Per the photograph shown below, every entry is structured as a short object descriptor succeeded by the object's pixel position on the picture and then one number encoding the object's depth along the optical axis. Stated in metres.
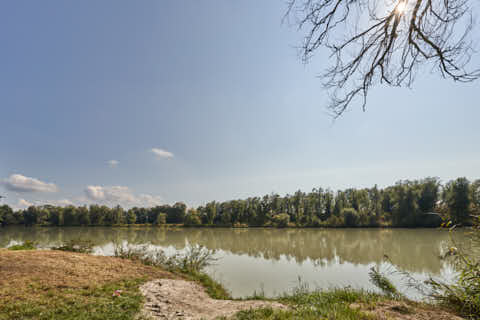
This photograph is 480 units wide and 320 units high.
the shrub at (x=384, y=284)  4.77
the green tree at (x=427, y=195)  39.78
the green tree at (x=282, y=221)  47.62
